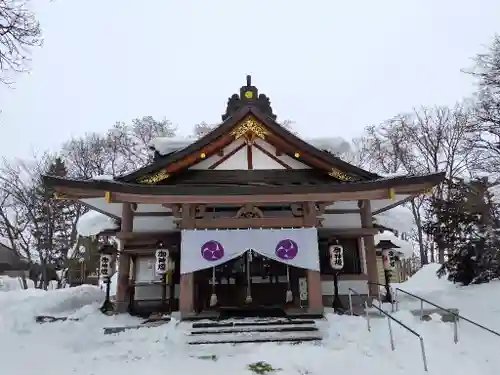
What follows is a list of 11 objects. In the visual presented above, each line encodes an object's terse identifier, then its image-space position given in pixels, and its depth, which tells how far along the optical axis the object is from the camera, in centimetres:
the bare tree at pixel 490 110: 1555
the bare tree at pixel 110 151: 2631
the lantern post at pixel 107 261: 1187
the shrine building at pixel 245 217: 1014
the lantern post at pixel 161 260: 1091
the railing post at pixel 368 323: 842
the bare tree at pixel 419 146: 2414
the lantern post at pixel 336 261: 1091
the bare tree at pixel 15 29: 732
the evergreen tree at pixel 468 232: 1320
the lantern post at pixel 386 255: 1291
